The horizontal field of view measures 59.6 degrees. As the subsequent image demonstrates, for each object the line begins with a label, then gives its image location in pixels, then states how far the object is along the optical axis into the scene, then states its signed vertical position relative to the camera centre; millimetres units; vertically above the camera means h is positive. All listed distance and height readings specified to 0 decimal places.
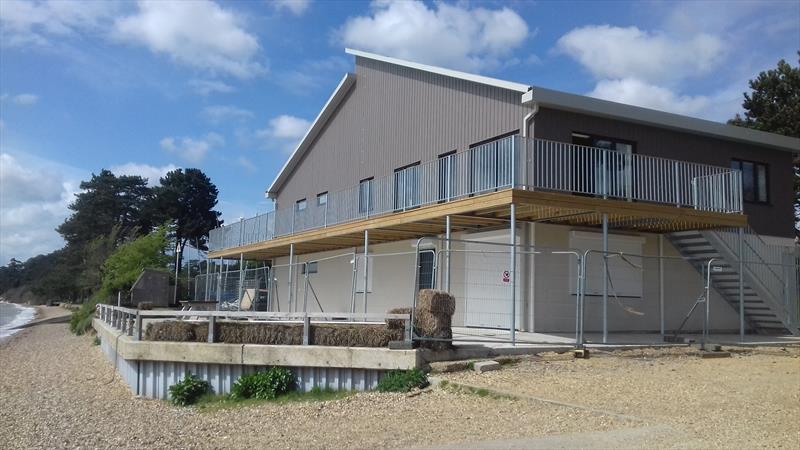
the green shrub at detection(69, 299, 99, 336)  32344 -1331
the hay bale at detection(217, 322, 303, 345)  12789 -720
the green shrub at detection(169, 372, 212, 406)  13117 -1838
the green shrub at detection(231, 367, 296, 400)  12289 -1597
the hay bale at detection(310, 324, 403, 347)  12062 -674
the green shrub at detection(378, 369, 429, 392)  11117 -1334
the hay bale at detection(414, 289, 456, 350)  11875 -317
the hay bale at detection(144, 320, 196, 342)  13734 -775
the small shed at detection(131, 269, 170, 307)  28625 +148
